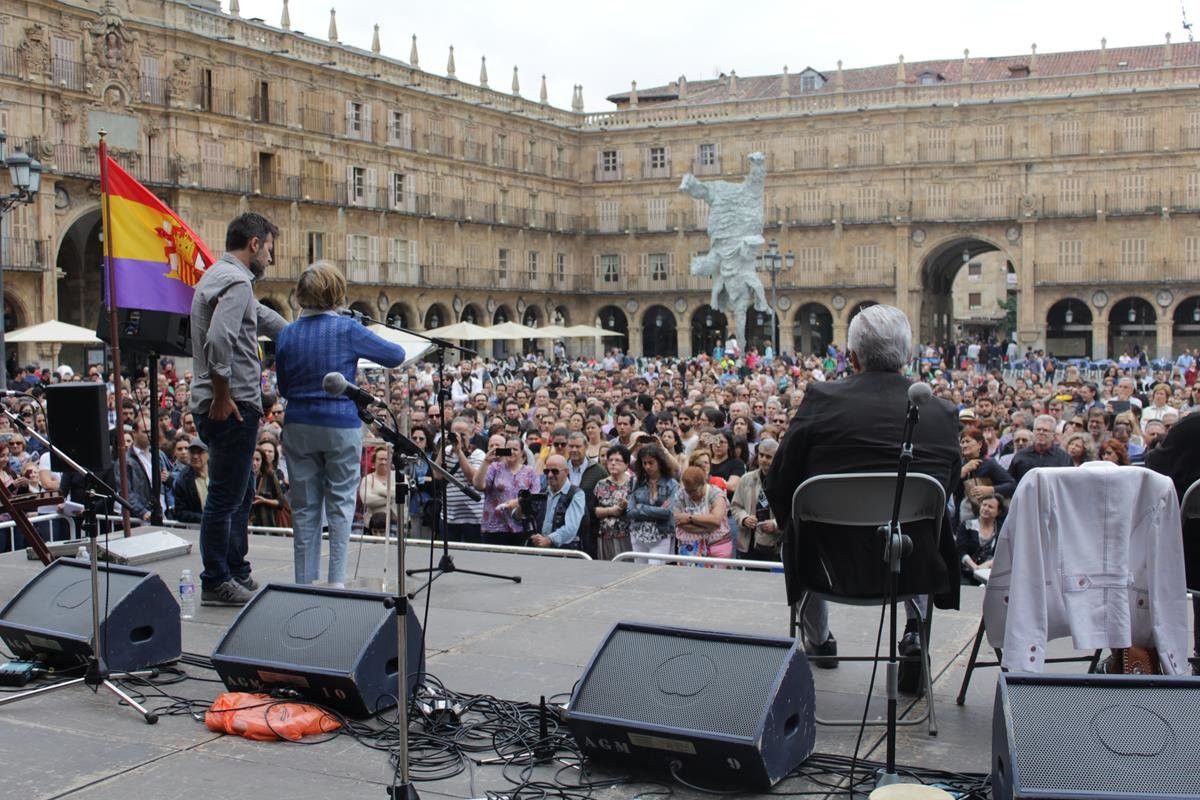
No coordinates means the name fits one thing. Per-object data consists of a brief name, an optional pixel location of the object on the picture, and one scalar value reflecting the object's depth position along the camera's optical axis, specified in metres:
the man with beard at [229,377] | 5.76
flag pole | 7.15
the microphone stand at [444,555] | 6.18
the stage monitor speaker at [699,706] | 3.73
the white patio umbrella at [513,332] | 32.12
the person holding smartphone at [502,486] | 9.14
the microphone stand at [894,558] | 3.69
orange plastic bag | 4.35
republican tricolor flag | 7.34
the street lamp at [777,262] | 36.31
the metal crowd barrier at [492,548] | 7.76
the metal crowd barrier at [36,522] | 8.70
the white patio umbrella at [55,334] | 22.05
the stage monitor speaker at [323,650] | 4.44
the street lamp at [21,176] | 15.12
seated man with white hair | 4.34
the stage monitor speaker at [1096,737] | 3.21
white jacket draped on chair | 4.16
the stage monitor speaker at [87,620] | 5.02
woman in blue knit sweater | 5.83
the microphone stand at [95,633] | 4.67
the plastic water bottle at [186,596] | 6.05
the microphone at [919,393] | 3.87
